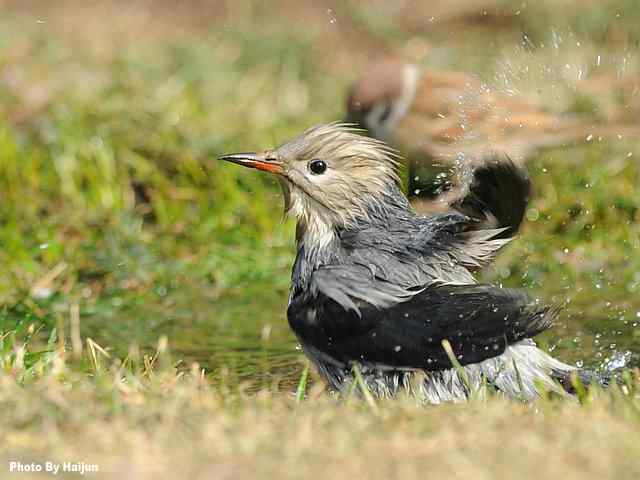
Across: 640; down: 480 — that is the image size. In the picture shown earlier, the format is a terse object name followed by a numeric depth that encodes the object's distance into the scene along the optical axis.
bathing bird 6.90
